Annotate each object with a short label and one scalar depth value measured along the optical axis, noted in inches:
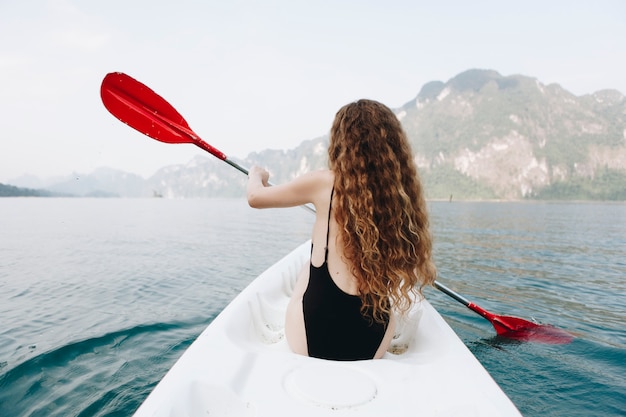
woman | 84.3
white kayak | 70.2
